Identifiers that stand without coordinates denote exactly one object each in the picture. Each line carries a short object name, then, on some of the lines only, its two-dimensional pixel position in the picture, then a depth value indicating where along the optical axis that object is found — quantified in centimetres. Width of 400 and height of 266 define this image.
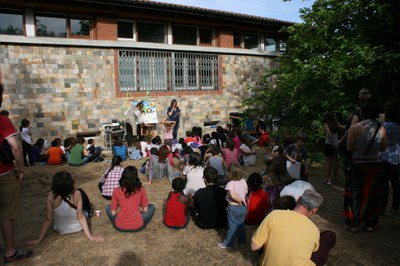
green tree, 709
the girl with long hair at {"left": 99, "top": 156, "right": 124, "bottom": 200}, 584
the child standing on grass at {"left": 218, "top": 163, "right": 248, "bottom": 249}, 407
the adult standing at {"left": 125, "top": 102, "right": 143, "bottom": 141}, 1152
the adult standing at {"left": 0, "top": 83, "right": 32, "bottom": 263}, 364
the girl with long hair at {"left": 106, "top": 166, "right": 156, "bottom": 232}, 446
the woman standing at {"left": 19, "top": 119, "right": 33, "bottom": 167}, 900
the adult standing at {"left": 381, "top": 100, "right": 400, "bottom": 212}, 472
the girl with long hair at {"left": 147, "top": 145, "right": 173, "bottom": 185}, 719
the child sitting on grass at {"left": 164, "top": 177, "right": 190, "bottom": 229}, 473
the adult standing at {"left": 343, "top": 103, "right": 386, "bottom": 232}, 419
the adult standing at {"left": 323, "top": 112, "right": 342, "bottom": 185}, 643
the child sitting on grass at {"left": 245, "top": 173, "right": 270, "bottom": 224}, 471
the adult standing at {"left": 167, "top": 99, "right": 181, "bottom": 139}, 1130
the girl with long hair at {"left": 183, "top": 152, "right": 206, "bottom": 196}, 550
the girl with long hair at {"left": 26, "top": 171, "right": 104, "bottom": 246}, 418
